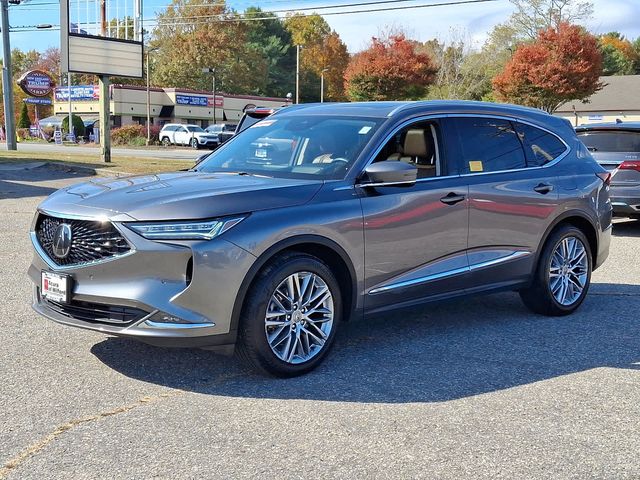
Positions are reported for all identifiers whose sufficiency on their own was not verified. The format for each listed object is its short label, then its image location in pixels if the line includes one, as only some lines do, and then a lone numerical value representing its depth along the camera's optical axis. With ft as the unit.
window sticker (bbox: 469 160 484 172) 18.95
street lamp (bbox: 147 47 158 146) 166.91
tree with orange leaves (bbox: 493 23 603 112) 125.70
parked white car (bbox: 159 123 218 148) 160.04
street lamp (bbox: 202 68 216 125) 216.41
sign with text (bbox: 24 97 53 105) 211.20
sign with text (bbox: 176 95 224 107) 219.41
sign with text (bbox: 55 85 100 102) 222.07
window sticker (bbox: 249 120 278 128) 19.82
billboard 76.07
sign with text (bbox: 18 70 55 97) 206.28
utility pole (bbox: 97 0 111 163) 79.87
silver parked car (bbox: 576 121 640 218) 36.81
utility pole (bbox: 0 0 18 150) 104.78
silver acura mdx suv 13.91
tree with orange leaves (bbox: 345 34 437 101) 143.74
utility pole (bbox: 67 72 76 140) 185.37
